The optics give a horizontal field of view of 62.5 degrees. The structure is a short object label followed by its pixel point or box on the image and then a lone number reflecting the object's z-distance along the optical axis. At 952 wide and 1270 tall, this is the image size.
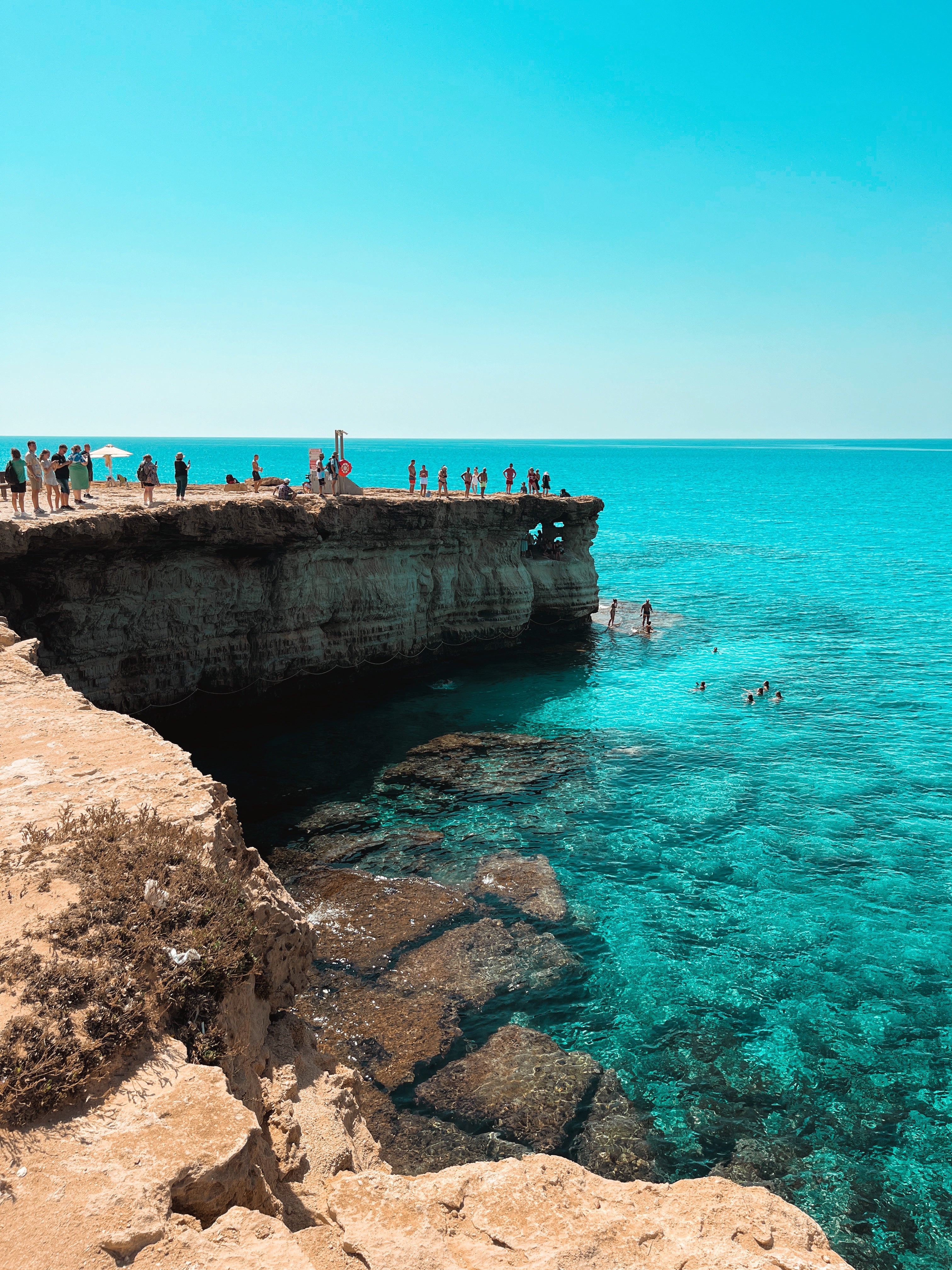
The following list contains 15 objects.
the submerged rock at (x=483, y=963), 15.78
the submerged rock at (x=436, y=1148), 11.83
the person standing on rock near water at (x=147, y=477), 28.12
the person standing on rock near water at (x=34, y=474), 24.77
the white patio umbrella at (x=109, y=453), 33.34
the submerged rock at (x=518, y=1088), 12.62
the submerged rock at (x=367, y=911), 16.89
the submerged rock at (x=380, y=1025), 13.90
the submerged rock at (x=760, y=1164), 11.68
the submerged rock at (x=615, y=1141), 11.88
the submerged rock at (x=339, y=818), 22.48
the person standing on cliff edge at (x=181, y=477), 28.86
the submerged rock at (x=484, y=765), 25.53
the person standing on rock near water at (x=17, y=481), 24.36
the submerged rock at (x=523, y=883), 18.52
